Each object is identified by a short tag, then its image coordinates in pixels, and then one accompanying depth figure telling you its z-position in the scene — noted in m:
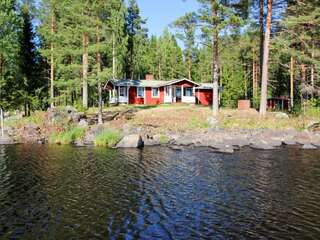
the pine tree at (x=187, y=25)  23.04
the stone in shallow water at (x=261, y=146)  19.10
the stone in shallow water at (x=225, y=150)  18.09
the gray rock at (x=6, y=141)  23.64
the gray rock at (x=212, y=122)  23.32
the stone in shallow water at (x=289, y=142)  20.56
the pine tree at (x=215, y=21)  22.17
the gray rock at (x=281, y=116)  24.15
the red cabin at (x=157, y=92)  35.33
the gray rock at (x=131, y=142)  20.37
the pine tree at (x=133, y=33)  40.54
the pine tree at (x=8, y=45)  28.85
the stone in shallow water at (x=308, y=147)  19.07
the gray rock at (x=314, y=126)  22.51
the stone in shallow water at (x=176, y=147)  19.40
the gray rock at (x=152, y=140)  21.36
